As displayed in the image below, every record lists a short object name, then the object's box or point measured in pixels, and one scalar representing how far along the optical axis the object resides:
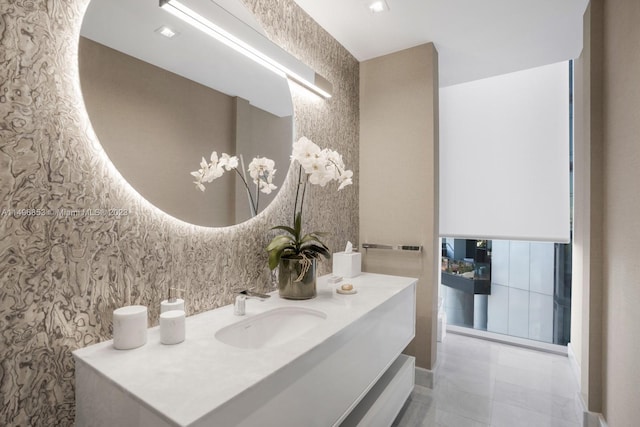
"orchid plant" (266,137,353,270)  1.48
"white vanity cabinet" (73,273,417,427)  0.70
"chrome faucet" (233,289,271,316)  1.24
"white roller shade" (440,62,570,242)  2.49
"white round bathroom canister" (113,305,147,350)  0.90
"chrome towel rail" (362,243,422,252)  2.24
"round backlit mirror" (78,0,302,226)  0.99
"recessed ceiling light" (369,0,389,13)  1.81
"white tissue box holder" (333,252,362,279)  1.96
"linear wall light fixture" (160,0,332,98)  1.18
